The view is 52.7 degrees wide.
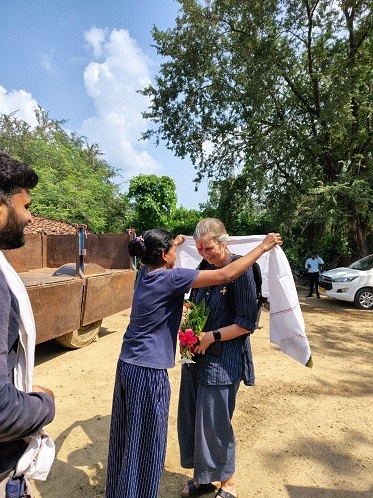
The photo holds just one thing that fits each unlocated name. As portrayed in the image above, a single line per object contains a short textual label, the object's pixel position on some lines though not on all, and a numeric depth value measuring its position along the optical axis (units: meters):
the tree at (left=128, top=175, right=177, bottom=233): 16.88
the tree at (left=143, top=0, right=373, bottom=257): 11.72
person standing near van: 12.12
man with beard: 1.12
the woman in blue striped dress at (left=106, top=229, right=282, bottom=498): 1.99
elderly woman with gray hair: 2.30
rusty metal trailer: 4.26
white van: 10.18
